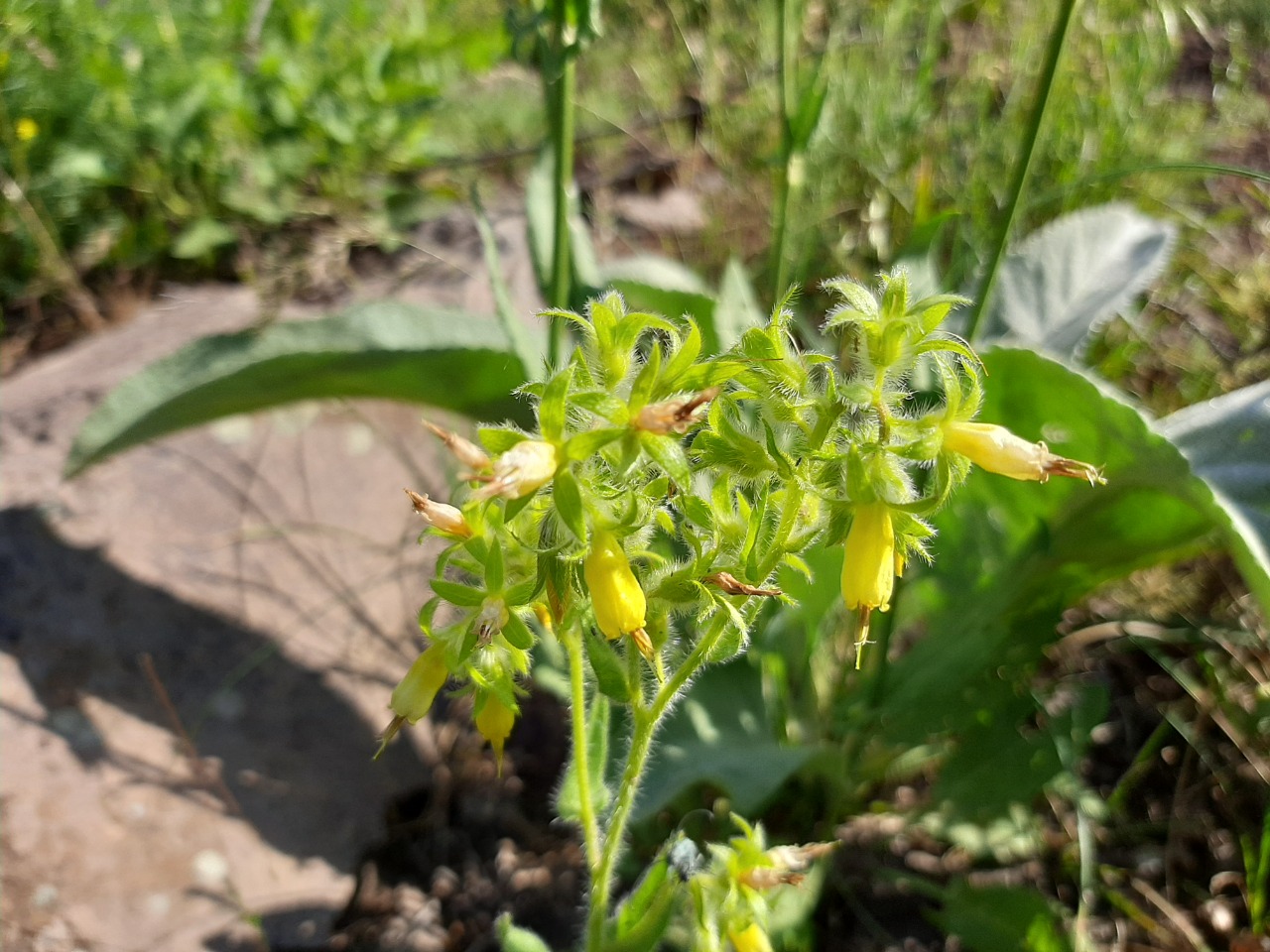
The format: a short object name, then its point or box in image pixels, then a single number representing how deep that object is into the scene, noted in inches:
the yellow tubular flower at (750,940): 6.9
